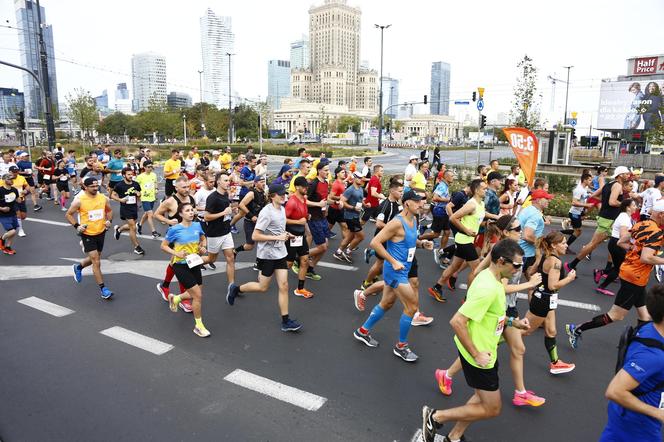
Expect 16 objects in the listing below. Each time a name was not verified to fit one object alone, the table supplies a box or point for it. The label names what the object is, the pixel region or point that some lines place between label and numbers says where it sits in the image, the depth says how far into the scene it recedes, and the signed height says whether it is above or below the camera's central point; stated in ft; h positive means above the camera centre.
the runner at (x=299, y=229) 20.86 -3.99
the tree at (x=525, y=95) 72.02 +8.51
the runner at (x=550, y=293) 14.84 -4.82
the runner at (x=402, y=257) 15.75 -3.87
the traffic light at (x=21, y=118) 78.23 +4.07
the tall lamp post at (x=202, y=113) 245.12 +17.18
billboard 146.80 +14.63
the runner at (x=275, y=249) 18.53 -4.29
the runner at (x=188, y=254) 17.94 -4.38
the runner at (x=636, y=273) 16.28 -4.54
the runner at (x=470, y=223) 20.43 -3.46
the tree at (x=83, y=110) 148.97 +10.84
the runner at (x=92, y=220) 21.89 -3.77
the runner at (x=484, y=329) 10.43 -4.22
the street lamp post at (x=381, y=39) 145.54 +35.28
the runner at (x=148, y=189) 35.17 -3.52
